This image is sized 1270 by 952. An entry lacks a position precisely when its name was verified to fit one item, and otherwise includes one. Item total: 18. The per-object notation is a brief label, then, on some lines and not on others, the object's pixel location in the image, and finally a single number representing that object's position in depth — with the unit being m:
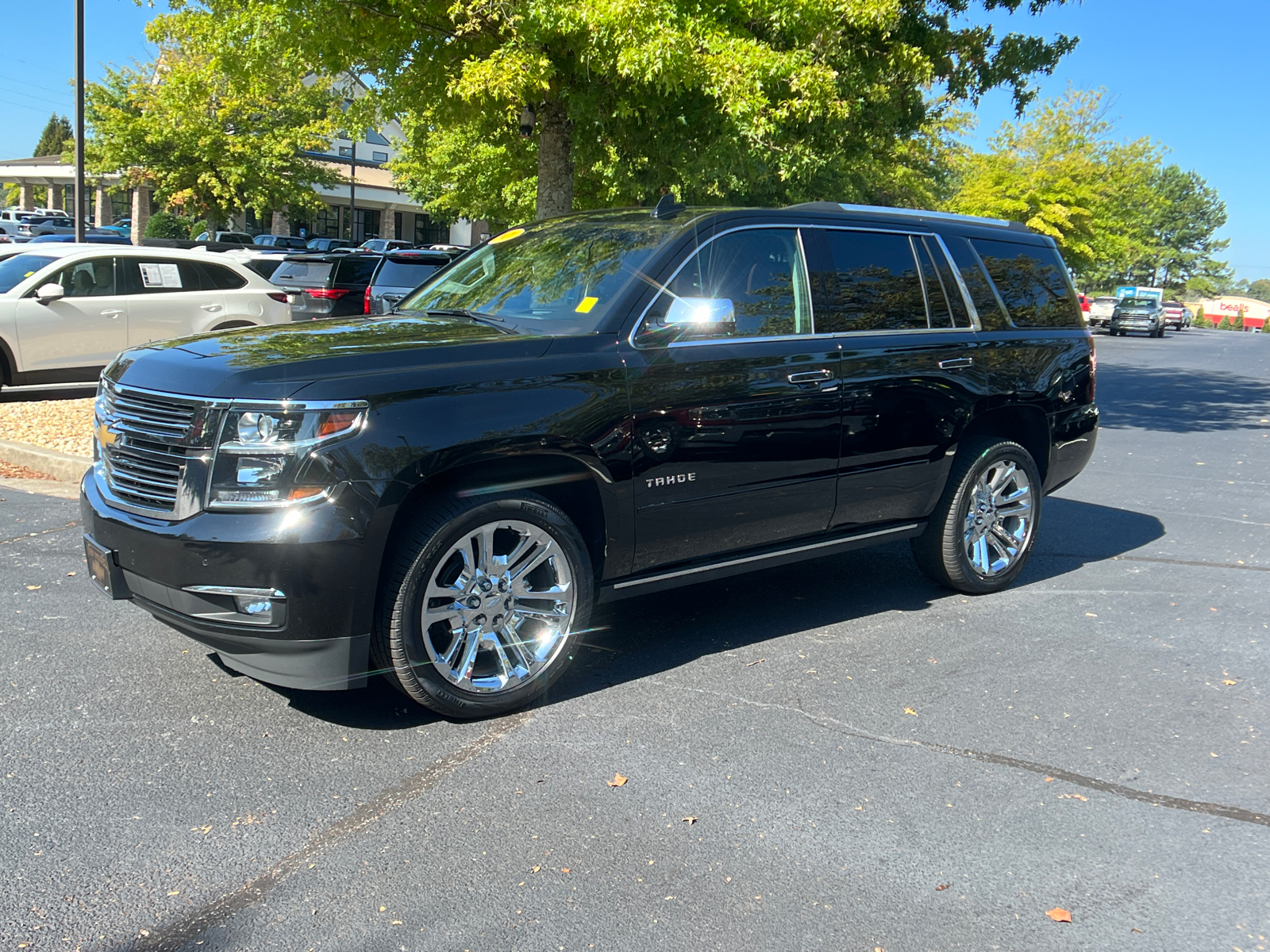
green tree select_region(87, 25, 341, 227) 34.50
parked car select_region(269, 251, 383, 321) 17.03
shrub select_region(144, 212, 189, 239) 45.06
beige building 55.25
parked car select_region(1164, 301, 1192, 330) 63.19
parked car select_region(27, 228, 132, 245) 27.62
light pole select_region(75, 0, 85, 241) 16.95
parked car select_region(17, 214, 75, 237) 39.09
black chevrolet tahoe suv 3.73
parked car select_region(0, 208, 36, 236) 41.38
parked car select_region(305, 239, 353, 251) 43.25
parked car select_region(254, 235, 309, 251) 42.12
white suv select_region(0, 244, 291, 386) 11.86
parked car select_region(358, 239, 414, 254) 42.06
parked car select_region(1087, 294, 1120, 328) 52.28
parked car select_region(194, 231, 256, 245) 39.69
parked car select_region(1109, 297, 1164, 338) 49.00
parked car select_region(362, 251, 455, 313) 15.02
